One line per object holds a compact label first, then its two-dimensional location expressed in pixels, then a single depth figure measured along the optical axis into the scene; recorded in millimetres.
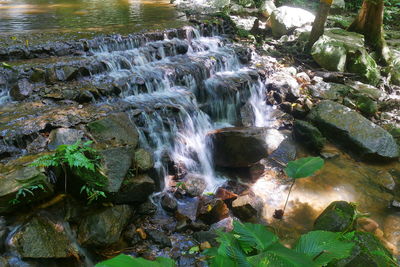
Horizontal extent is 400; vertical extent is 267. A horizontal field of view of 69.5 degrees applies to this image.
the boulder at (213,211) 4145
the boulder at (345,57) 8422
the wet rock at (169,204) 4258
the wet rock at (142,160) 4102
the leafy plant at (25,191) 3010
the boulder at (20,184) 3012
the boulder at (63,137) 3940
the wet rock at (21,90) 5289
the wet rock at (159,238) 3721
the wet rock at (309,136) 6082
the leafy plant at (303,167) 3393
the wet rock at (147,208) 4094
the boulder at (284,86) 7590
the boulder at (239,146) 5176
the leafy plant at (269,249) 1784
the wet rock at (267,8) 13180
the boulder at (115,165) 3602
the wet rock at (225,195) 4484
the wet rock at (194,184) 4648
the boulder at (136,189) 3811
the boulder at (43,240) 2908
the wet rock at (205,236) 3738
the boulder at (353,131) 5859
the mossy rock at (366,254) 2479
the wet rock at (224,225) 4070
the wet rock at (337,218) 3467
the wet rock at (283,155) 5723
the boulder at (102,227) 3377
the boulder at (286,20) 11008
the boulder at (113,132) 4201
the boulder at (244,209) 4289
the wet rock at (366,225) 4069
